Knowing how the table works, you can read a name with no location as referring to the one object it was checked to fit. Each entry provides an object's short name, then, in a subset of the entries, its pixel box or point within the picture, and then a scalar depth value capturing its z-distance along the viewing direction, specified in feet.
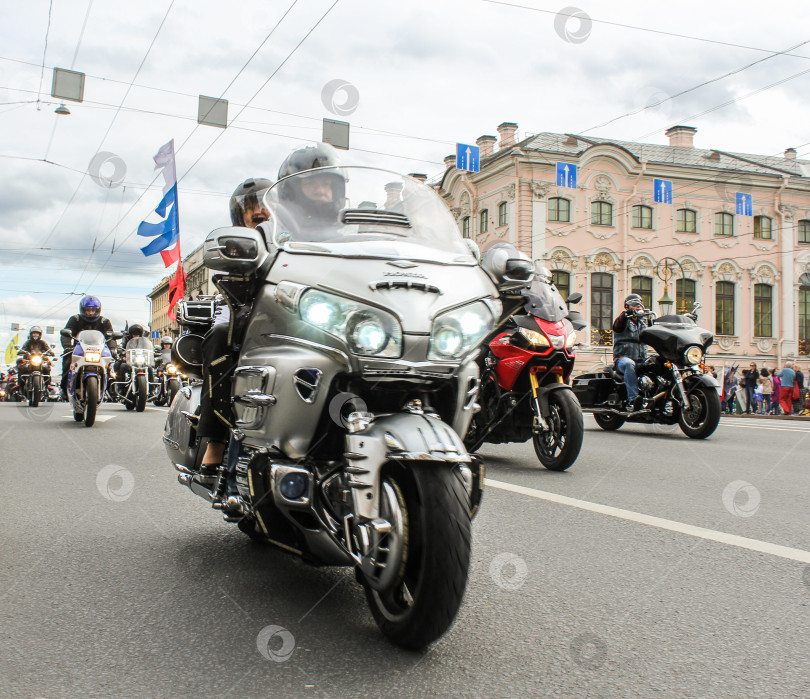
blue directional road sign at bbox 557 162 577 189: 103.65
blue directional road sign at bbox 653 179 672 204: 104.37
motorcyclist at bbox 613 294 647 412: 36.29
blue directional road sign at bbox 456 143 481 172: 92.32
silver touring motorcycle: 8.13
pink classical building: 125.90
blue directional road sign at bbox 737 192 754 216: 109.50
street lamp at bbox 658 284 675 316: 95.89
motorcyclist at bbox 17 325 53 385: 59.88
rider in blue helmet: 39.09
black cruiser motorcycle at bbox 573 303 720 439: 33.27
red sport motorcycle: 22.82
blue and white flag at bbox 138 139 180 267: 75.25
